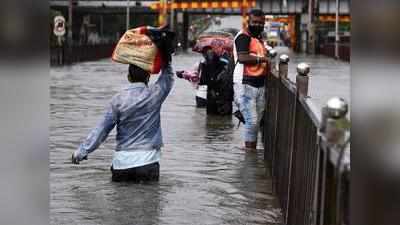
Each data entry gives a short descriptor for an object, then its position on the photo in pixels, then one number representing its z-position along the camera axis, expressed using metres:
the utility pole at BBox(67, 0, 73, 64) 48.28
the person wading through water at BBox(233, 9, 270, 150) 10.57
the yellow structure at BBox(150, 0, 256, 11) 87.00
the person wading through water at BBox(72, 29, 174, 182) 8.31
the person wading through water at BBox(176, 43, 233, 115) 15.83
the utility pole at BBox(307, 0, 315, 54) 78.53
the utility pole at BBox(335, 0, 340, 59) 61.74
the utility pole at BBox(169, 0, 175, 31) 87.69
